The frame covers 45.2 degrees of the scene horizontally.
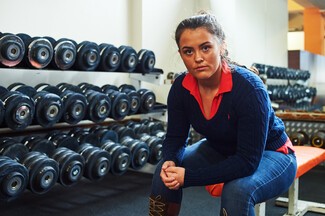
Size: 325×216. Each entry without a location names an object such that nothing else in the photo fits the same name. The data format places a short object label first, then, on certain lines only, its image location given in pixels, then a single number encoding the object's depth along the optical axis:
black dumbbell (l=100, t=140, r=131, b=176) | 2.97
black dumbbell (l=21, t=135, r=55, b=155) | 2.54
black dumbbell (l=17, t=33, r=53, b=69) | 2.55
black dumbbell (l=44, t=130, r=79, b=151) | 2.72
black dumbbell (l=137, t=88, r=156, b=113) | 3.43
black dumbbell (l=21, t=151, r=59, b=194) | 2.34
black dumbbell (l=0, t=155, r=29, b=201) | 2.14
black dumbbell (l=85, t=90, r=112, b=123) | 2.89
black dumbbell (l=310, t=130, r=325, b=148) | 3.45
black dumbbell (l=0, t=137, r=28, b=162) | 2.35
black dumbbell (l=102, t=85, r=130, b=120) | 3.10
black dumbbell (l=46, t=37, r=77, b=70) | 2.72
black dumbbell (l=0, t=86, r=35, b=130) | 2.32
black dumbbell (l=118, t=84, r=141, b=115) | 3.29
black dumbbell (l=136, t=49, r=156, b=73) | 3.44
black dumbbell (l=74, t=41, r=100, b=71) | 2.88
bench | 1.88
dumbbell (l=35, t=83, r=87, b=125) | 2.71
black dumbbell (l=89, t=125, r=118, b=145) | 3.05
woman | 1.30
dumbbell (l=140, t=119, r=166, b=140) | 3.59
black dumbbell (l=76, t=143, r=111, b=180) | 2.76
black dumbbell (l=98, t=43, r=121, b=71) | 3.08
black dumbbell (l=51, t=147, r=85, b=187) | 2.55
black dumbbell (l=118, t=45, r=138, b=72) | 3.25
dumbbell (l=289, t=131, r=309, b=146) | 3.51
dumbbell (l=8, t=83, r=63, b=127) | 2.52
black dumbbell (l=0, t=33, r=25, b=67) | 2.35
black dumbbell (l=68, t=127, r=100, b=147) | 2.95
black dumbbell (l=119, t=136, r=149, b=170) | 3.16
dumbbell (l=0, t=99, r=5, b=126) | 2.27
